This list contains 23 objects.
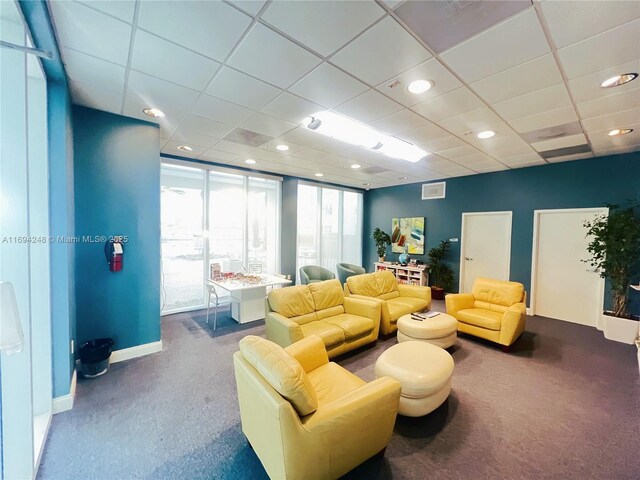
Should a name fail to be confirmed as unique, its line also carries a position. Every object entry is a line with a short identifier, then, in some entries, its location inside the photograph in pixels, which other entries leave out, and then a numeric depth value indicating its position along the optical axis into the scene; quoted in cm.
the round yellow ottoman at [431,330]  308
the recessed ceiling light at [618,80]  204
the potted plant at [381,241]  708
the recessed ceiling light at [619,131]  306
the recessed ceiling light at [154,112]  272
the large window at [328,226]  666
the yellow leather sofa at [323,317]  288
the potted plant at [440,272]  585
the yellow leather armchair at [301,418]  133
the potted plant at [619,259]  356
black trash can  261
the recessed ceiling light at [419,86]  216
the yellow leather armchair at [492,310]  328
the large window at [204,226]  473
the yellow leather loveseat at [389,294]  359
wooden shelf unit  608
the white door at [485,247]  518
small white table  419
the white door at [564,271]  431
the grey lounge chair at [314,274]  526
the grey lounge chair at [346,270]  585
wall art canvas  646
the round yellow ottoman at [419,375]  200
